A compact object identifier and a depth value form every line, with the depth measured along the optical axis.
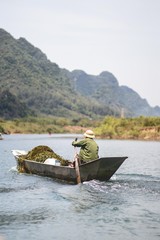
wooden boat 24.48
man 25.69
